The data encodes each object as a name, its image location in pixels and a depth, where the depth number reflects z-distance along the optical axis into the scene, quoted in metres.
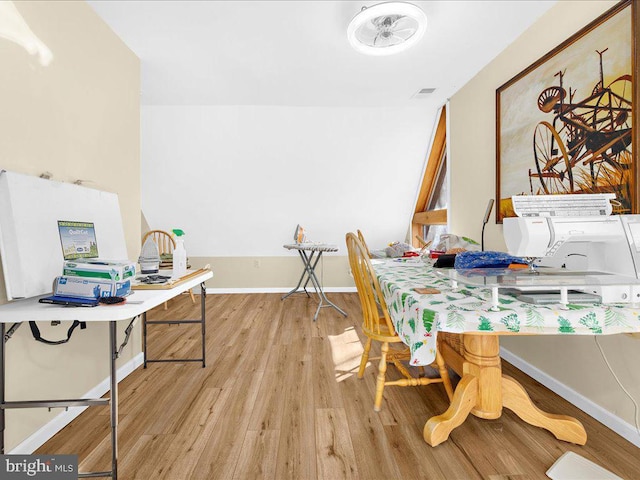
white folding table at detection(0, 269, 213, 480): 1.13
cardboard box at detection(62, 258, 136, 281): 1.24
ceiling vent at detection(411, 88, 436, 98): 3.22
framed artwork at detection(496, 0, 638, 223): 1.50
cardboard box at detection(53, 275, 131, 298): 1.21
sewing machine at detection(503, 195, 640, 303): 1.09
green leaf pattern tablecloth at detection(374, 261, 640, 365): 1.03
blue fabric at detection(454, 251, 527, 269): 1.47
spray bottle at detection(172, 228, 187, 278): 1.82
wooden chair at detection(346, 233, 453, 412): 1.65
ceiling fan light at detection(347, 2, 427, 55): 1.81
